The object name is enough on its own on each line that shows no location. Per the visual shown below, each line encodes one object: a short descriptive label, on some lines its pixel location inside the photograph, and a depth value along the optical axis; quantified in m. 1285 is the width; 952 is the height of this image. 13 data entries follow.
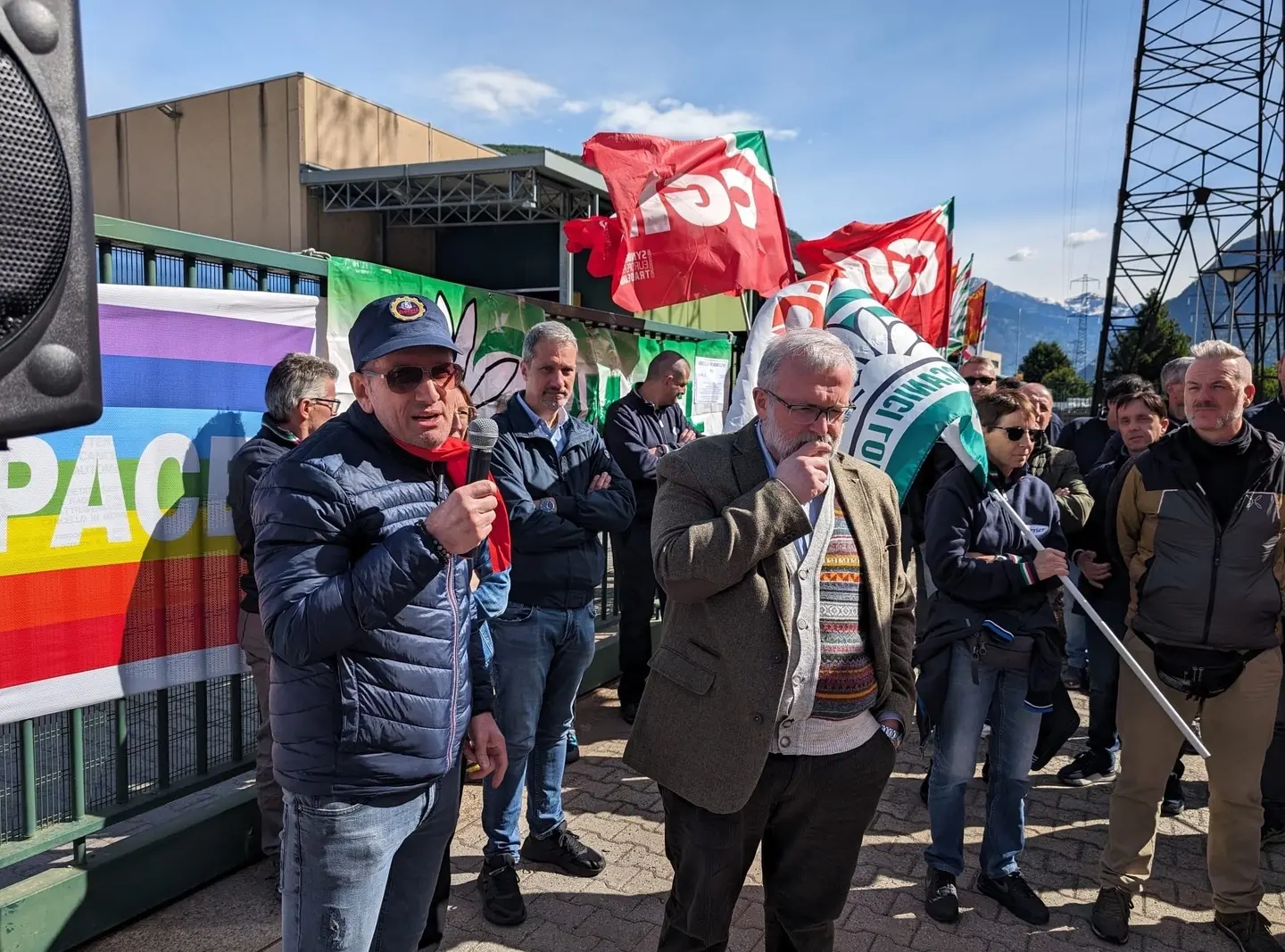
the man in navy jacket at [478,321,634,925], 3.47
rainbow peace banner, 2.93
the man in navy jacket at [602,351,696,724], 5.62
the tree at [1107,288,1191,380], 26.00
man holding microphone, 1.83
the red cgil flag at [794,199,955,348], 6.95
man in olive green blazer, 2.27
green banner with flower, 4.04
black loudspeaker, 0.96
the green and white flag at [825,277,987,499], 3.40
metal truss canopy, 15.37
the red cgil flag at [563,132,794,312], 5.80
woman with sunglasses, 3.45
